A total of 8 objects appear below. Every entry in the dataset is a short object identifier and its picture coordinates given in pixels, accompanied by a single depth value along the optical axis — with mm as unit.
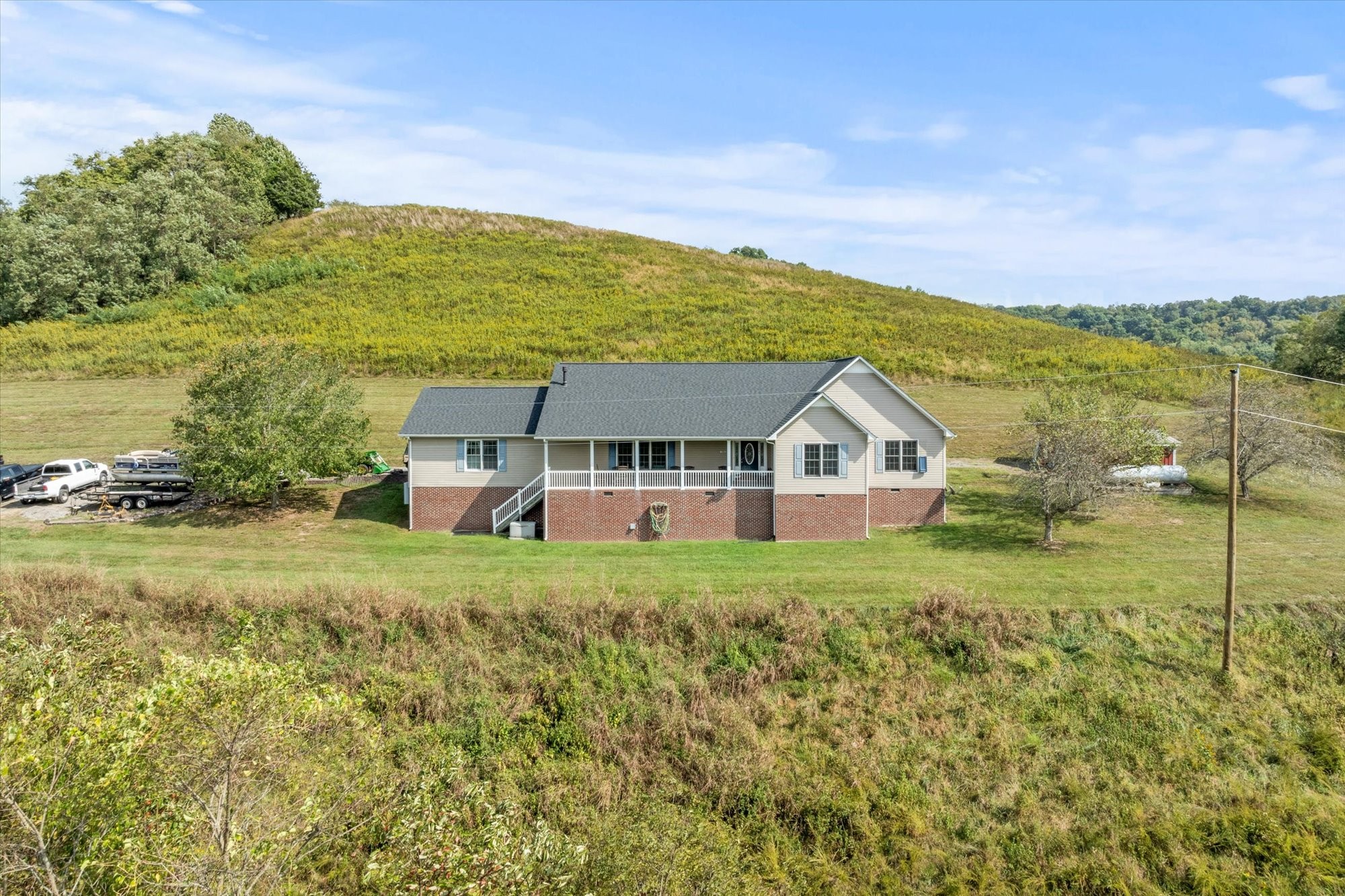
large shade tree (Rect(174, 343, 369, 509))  28609
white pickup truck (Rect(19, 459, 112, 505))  31594
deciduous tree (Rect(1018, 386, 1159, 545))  26125
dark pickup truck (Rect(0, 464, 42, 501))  32000
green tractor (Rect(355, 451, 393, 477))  34875
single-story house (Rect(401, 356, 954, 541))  28359
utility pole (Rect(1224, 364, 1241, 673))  19094
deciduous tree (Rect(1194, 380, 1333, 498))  30109
